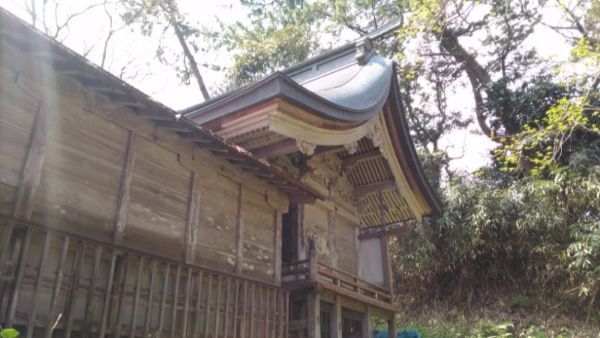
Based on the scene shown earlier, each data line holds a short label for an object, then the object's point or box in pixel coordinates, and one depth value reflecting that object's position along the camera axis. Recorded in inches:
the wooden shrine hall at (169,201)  178.2
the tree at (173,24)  820.6
